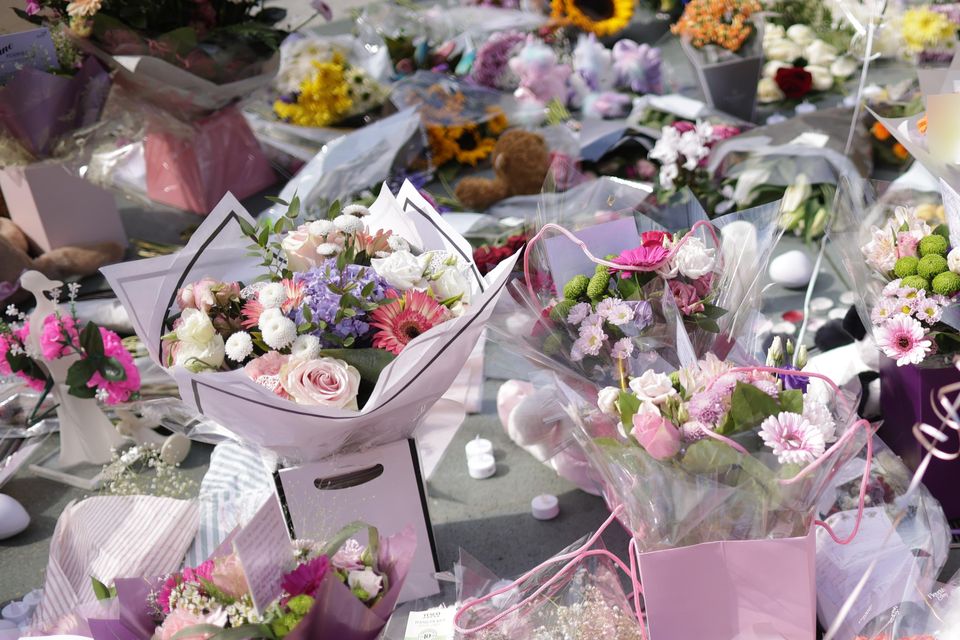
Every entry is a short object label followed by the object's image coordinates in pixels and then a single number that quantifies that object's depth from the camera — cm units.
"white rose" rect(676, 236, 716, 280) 177
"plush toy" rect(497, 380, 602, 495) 208
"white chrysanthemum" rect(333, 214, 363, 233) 183
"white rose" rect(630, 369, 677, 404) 145
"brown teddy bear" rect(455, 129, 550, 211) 341
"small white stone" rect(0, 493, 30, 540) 218
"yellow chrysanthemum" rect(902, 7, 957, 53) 347
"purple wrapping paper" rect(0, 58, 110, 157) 305
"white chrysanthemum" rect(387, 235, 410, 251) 185
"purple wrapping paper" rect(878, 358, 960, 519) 184
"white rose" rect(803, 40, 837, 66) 422
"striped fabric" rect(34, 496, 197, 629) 174
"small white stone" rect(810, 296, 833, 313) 278
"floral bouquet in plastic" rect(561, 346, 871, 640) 137
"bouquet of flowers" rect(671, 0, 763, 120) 379
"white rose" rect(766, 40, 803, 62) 430
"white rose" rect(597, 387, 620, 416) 150
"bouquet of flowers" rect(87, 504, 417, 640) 122
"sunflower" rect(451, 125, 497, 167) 396
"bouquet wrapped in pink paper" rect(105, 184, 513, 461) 154
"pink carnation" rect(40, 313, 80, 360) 220
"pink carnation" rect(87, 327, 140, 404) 229
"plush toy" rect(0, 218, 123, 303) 318
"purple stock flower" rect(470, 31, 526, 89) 432
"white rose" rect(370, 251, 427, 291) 171
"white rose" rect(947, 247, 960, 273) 177
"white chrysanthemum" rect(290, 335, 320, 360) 160
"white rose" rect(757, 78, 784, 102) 418
